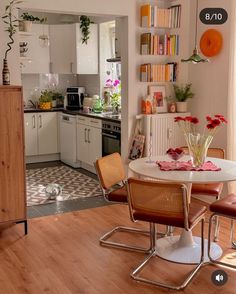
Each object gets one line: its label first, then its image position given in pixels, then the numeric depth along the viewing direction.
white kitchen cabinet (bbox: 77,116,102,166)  6.21
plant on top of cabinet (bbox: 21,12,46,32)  6.94
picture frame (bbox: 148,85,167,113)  5.31
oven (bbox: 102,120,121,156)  5.73
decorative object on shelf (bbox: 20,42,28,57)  6.93
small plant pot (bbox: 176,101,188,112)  5.41
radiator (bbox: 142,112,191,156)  5.23
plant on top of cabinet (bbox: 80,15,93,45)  6.88
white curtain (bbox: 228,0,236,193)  4.61
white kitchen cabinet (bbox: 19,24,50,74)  7.05
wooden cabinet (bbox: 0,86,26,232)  3.91
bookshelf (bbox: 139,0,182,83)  5.10
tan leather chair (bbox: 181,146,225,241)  3.90
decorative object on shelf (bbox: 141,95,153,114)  5.24
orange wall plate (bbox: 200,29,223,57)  4.85
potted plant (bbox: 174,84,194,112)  5.37
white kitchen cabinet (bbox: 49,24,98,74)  7.00
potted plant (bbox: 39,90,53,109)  7.31
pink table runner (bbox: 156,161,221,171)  3.46
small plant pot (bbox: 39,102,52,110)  7.30
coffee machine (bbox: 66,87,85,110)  7.35
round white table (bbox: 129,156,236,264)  3.21
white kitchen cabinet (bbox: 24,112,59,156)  7.04
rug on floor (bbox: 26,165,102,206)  5.36
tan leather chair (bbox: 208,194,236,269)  3.34
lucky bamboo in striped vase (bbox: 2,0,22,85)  4.22
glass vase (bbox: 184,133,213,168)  3.51
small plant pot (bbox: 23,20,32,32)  5.71
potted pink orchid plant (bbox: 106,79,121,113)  6.60
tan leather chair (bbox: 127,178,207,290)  2.98
